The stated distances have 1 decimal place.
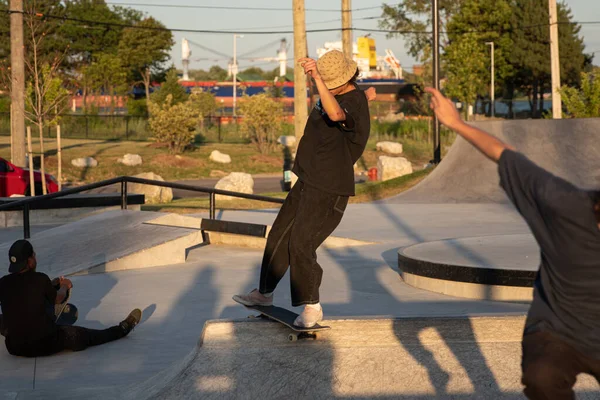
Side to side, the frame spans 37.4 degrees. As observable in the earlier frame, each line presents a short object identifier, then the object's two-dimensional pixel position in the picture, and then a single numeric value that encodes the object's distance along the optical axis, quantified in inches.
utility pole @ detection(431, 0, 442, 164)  887.7
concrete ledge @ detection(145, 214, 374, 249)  479.8
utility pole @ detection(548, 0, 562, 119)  1310.0
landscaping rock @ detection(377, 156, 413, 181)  1070.4
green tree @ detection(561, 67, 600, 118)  938.1
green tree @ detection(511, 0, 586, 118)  2568.9
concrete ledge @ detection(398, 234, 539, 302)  324.8
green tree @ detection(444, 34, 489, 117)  2100.1
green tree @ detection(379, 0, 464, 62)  3171.8
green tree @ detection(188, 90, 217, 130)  2289.6
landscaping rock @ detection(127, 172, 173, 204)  938.7
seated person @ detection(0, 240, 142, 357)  242.4
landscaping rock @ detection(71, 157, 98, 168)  1357.0
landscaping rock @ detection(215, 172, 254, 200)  952.3
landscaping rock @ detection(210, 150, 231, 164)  1542.8
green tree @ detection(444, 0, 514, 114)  2608.3
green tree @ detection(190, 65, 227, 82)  6829.7
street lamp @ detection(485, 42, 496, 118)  2291.8
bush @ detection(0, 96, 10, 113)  1902.1
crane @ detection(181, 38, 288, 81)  5076.8
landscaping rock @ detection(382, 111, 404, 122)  2551.7
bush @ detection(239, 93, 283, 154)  1651.1
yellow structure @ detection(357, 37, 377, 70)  3341.5
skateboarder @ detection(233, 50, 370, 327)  211.2
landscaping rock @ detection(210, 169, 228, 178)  1429.9
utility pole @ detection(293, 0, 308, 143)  784.9
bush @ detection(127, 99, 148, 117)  2281.0
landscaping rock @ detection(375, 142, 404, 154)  1745.8
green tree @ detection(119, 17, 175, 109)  2557.6
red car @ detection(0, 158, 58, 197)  853.2
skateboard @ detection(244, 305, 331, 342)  213.6
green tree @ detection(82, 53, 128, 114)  2358.5
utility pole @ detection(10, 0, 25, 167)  922.7
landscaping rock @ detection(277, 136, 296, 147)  1800.9
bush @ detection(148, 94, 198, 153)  1524.4
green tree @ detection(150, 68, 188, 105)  2110.0
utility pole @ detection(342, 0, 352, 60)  1044.5
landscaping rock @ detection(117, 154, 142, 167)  1401.3
